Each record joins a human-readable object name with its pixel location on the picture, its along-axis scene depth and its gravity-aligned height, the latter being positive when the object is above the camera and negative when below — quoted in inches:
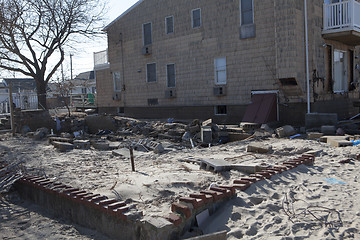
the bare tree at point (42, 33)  920.9 +213.3
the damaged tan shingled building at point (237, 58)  582.2 +79.7
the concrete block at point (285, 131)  499.5 -51.8
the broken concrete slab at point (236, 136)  553.3 -62.7
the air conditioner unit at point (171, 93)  773.9 +16.6
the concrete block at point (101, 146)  470.3 -59.7
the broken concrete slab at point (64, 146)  454.0 -56.6
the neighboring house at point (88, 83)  1782.2 +111.3
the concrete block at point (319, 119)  516.0 -36.8
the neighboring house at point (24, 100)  825.2 +13.1
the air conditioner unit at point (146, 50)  824.6 +124.0
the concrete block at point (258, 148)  380.8 -57.5
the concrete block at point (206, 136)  529.3 -57.2
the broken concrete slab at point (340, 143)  371.6 -53.1
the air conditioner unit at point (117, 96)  929.5 +15.8
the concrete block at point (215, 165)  279.7 -55.3
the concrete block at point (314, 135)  454.0 -53.3
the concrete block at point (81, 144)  473.9 -56.6
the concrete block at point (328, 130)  472.9 -48.9
